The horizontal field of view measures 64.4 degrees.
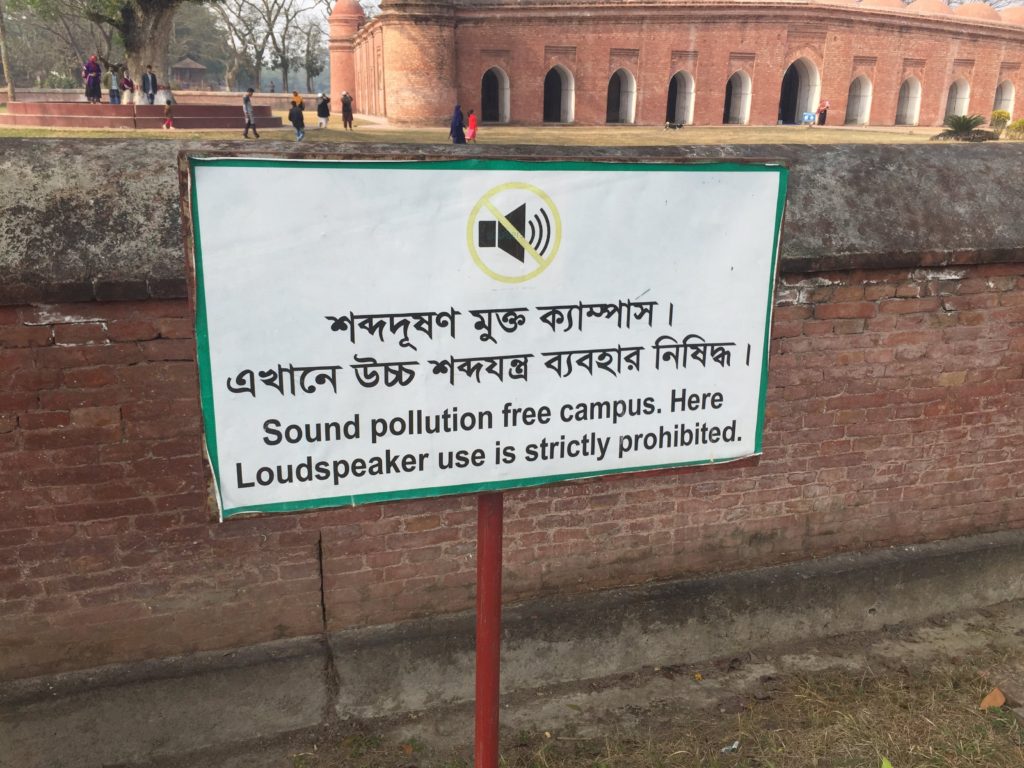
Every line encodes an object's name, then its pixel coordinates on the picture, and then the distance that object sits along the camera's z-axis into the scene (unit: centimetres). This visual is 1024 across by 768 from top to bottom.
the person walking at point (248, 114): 2335
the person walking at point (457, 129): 2484
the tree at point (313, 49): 6562
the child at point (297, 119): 2319
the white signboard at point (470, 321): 156
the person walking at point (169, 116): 2335
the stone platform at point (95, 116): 2256
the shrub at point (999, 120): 3509
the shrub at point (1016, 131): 3055
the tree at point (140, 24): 2473
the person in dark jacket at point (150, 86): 2467
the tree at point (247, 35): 5666
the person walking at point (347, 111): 2906
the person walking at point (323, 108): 2925
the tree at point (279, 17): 5391
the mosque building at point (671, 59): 3494
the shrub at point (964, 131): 2958
